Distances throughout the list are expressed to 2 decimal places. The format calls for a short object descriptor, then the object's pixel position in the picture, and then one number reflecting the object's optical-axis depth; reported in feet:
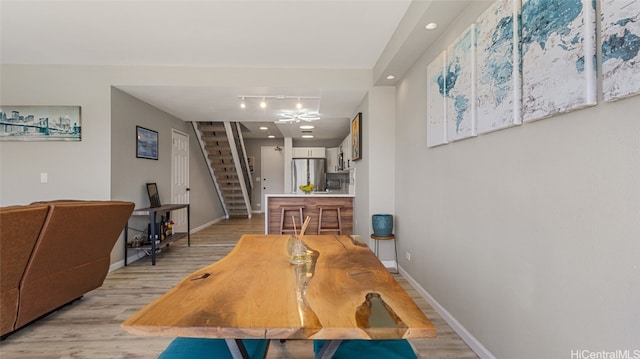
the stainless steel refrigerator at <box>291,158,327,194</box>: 27.27
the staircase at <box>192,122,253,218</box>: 22.13
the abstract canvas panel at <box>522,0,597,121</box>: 3.75
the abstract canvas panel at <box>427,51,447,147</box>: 7.99
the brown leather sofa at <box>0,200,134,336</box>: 6.38
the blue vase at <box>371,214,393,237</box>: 11.62
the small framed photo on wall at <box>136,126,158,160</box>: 14.25
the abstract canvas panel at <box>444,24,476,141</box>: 6.50
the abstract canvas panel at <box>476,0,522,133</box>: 5.05
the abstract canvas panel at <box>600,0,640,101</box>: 3.19
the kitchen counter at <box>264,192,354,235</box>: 15.56
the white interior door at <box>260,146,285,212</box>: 32.71
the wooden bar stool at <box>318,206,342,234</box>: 15.39
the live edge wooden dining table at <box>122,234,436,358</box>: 2.78
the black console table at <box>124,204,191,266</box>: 13.12
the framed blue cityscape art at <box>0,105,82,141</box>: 12.21
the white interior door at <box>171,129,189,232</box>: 18.43
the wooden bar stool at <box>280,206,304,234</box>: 15.46
